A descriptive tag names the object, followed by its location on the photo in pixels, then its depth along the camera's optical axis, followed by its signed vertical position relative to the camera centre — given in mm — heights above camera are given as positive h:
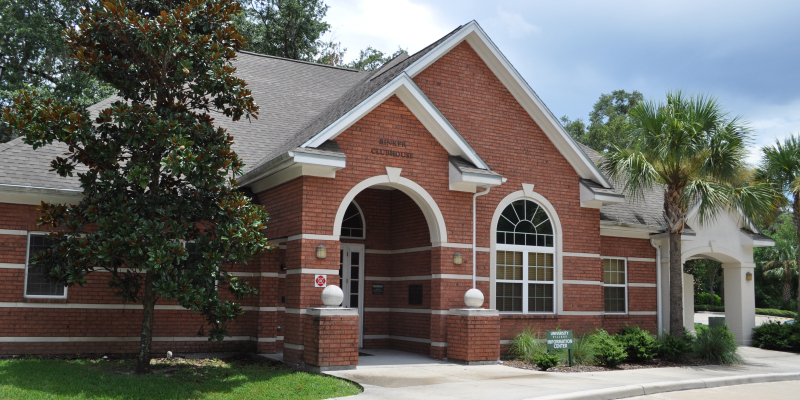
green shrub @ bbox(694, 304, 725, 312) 49750 -1904
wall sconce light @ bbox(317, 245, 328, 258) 13211 +453
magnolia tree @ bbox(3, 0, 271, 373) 10906 +1896
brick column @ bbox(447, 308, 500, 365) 13914 -1210
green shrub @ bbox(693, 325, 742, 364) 16156 -1530
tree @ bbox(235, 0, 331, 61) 33219 +12260
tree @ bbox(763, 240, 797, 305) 47219 +1383
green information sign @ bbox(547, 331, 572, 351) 13898 -1249
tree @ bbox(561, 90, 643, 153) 50312 +13102
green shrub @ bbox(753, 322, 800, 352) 19844 -1578
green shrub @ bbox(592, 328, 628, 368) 14648 -1565
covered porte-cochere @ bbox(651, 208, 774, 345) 20281 +824
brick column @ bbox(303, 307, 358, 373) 12234 -1179
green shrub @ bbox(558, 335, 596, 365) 14742 -1618
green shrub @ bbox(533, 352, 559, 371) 13953 -1682
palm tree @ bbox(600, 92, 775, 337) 16578 +2984
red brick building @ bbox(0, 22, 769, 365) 13375 +1271
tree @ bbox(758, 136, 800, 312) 20078 +3445
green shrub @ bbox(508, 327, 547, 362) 14969 -1517
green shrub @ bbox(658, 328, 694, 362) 15945 -1558
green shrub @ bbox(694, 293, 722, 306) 52531 -1325
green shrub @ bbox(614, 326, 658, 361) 15523 -1457
